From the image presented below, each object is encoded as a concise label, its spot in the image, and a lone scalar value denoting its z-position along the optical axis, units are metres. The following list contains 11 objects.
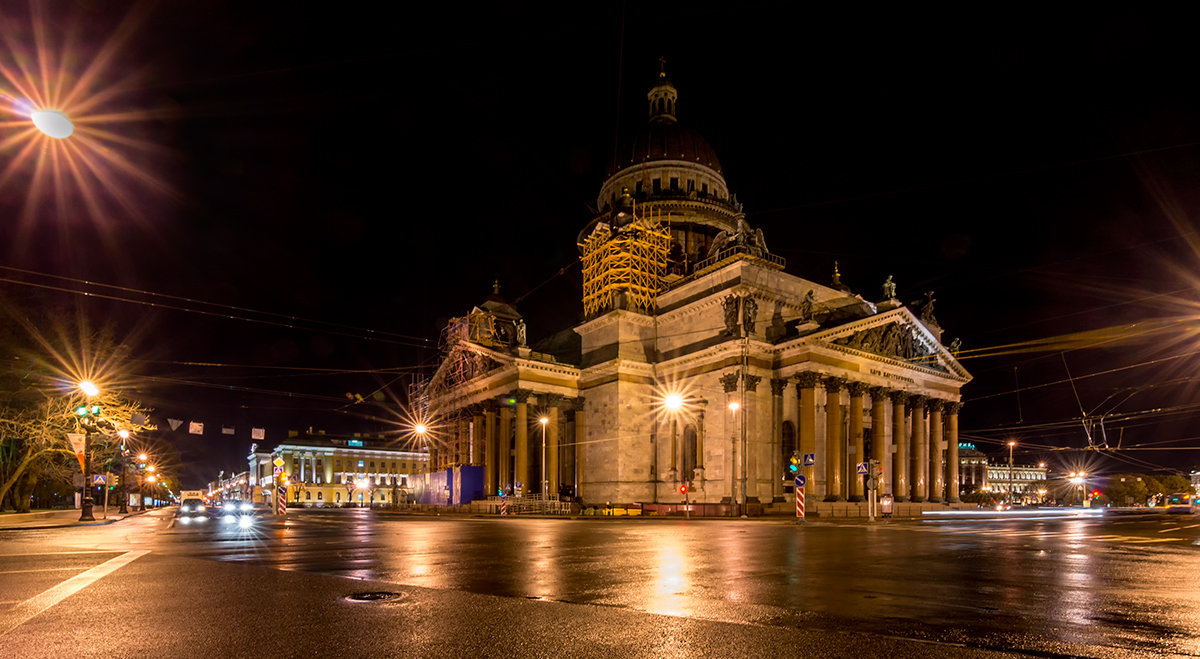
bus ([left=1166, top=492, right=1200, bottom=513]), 74.66
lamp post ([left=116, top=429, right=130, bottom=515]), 61.91
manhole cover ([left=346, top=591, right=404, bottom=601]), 9.01
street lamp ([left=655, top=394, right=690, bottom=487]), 48.36
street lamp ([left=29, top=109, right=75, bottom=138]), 11.27
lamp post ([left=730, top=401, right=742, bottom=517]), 41.27
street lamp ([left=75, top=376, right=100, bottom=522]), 34.69
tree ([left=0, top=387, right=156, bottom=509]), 34.94
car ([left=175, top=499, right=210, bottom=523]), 57.12
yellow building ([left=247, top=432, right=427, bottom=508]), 119.50
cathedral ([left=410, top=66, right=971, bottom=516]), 45.28
